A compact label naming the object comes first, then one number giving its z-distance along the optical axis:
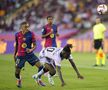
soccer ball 16.11
